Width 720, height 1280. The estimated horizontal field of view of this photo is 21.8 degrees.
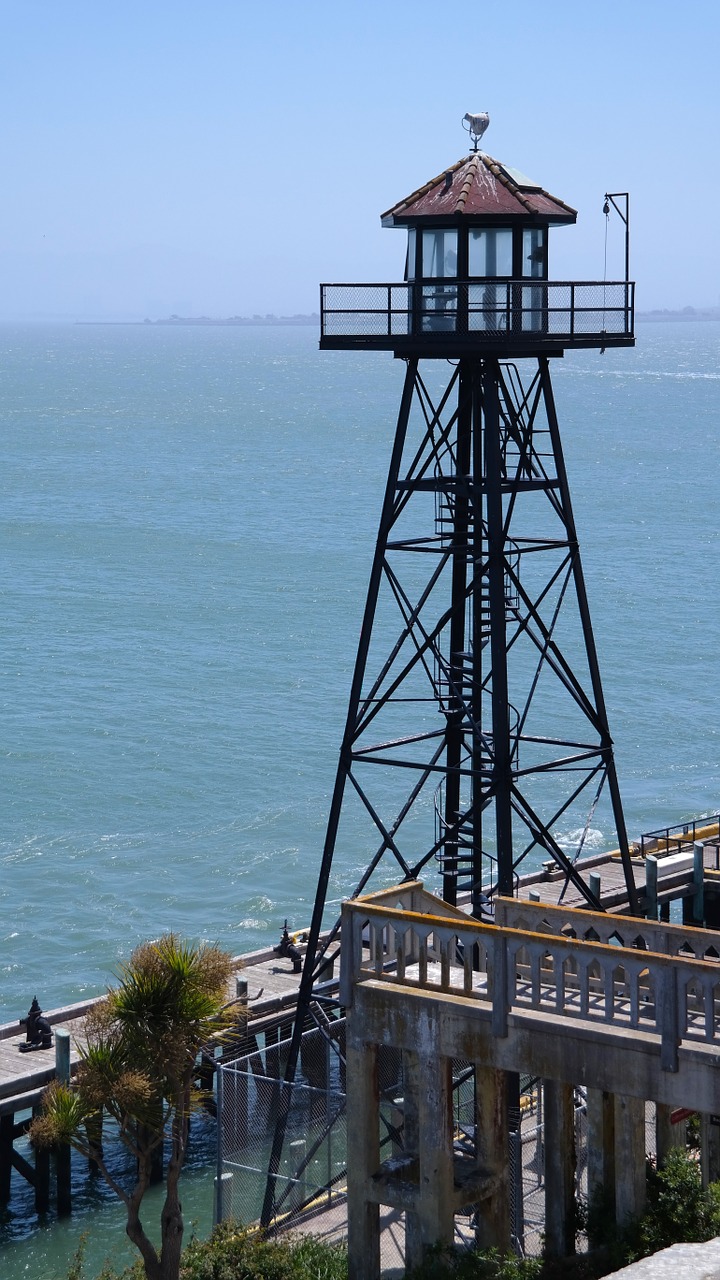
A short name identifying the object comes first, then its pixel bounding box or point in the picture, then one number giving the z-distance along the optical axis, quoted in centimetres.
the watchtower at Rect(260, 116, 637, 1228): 2362
